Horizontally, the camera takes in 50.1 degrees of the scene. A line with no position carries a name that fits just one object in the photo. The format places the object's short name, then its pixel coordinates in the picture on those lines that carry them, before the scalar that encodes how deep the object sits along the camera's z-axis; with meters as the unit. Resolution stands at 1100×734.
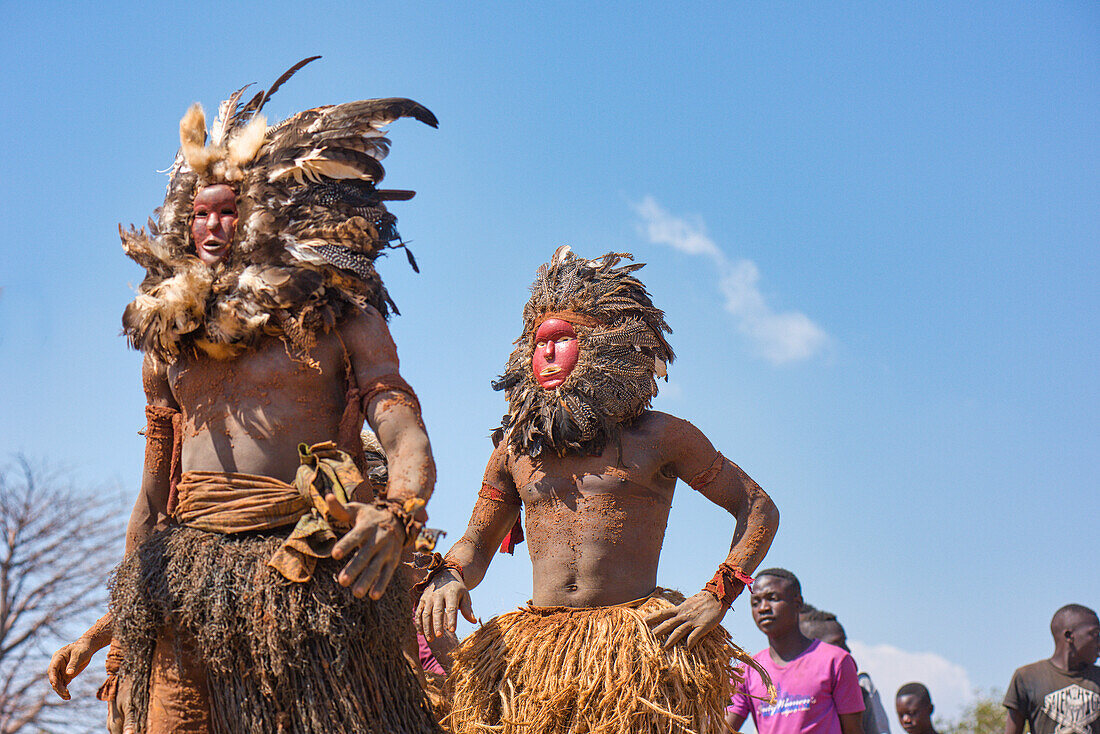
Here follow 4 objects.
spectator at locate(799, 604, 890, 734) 7.13
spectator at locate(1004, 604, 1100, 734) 6.50
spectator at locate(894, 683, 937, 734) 7.44
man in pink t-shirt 6.02
